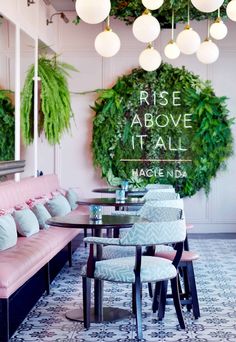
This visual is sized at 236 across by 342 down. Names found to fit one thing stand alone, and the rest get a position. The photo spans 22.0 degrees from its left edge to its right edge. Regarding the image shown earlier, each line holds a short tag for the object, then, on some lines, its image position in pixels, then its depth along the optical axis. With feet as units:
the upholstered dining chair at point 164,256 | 14.90
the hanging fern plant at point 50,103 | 27.09
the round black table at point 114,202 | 19.84
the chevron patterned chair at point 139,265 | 12.55
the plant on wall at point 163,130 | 29.58
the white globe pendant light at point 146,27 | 19.47
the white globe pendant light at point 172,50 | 23.34
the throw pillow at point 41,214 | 20.24
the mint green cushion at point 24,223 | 18.26
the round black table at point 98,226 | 14.28
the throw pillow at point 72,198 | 26.14
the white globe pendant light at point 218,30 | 20.35
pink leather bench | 12.92
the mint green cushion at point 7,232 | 15.84
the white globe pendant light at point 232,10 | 18.09
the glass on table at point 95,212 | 15.03
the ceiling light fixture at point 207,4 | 16.26
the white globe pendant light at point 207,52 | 21.95
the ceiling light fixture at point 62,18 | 28.50
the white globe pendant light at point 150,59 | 23.54
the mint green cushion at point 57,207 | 22.38
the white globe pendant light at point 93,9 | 15.76
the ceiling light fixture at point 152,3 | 18.60
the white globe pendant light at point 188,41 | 20.67
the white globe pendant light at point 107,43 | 20.18
